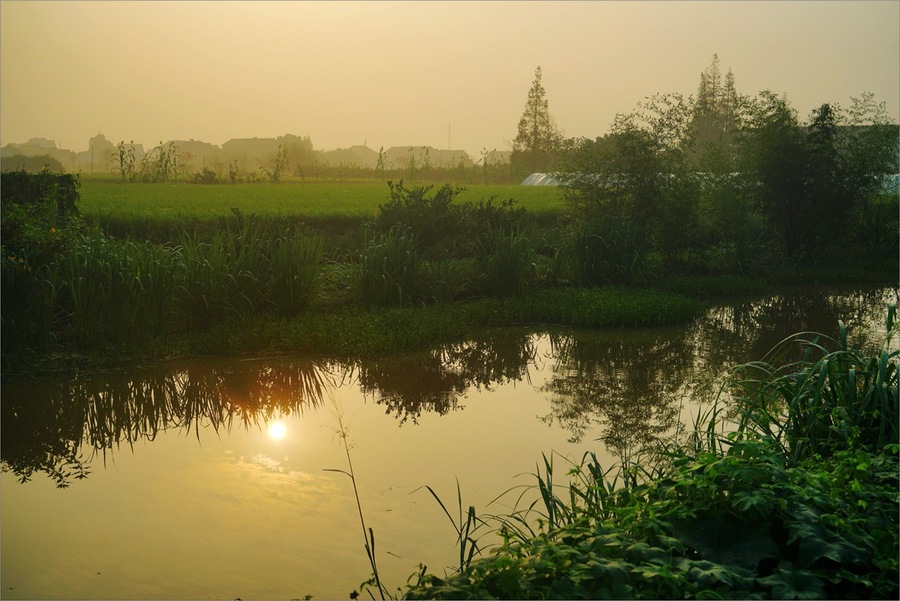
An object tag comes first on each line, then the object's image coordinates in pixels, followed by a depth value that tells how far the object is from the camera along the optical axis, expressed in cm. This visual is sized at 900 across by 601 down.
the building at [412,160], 4252
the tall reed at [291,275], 1112
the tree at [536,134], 5380
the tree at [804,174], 1825
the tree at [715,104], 6118
